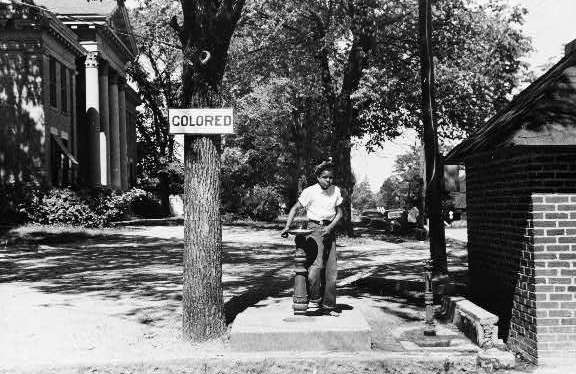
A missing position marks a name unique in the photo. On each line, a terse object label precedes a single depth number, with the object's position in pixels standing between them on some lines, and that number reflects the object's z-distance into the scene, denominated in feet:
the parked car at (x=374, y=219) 134.31
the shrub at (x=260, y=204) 156.76
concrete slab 22.68
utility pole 29.71
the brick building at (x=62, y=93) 90.22
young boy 25.52
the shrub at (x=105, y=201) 92.43
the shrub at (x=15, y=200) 83.25
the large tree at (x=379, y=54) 80.33
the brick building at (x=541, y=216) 21.57
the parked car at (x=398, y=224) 105.40
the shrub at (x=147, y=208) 148.10
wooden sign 24.53
